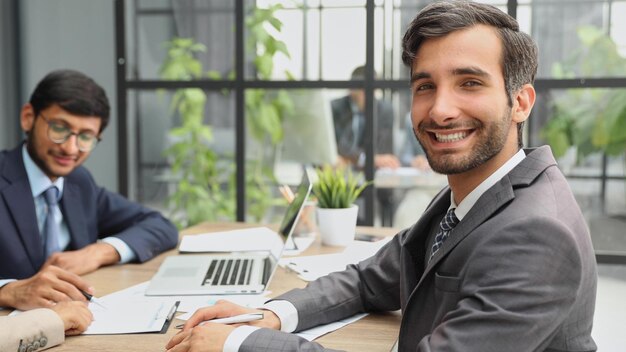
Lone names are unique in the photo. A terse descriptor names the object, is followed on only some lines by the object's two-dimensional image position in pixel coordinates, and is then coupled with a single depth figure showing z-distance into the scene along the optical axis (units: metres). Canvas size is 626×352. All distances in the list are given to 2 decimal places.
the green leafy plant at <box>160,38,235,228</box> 4.16
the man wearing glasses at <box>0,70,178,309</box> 2.28
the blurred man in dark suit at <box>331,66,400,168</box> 3.94
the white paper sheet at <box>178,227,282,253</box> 2.43
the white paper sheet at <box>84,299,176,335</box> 1.56
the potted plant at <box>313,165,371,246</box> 2.46
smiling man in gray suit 1.12
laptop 1.89
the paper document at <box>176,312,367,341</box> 1.55
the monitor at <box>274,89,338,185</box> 4.09
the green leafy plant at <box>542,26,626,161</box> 3.61
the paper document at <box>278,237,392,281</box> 2.10
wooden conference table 1.47
